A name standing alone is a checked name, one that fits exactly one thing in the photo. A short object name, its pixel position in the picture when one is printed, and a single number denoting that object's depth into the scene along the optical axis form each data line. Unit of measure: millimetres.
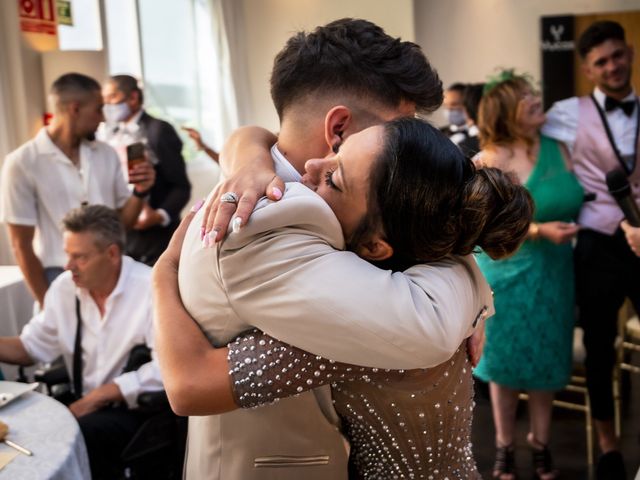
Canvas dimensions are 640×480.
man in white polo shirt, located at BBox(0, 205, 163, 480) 2756
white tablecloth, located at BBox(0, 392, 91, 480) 1633
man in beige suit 940
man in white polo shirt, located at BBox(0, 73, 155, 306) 3557
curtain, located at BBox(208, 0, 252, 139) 8297
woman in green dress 3125
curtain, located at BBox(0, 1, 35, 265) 4734
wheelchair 2482
